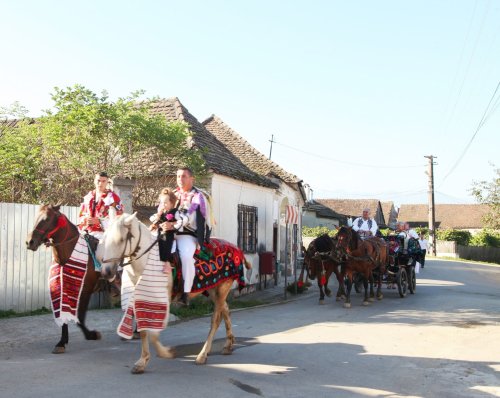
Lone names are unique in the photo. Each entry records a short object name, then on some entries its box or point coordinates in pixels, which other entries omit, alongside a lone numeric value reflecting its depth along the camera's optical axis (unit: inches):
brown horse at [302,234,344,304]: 595.5
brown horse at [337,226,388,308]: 571.5
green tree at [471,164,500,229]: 1800.0
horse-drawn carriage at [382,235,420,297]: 657.6
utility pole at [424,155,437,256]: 1822.1
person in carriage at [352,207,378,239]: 655.8
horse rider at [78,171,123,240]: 358.6
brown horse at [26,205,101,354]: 303.3
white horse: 254.2
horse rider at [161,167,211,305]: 288.2
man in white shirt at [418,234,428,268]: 741.6
